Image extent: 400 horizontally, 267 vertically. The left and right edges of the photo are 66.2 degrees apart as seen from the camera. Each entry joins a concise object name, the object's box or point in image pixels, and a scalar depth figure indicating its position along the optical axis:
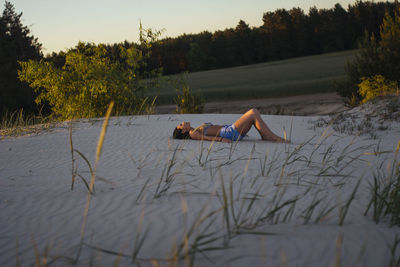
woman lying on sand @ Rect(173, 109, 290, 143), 5.55
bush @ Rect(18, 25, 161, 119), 11.29
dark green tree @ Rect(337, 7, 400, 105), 13.81
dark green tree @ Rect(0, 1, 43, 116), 27.45
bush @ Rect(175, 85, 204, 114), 14.36
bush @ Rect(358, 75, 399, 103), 13.47
